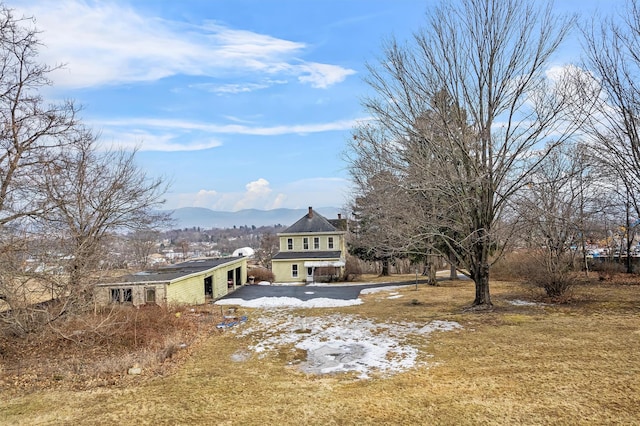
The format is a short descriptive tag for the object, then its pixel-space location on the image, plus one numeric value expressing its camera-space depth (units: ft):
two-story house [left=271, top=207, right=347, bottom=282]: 103.65
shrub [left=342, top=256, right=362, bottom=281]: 101.96
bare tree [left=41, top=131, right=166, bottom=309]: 29.01
